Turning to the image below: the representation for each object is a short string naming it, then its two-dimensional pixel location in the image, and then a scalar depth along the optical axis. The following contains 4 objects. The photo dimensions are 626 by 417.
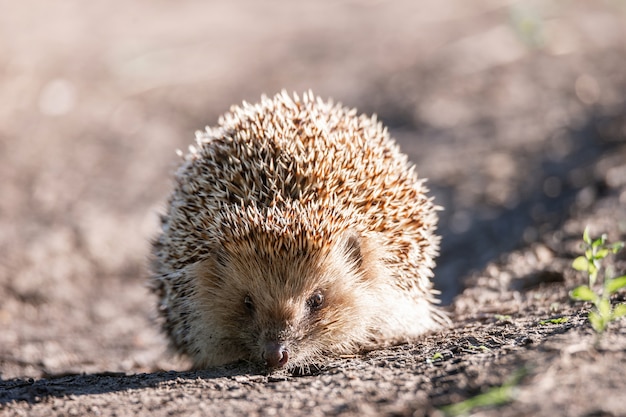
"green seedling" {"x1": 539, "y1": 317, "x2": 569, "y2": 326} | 6.40
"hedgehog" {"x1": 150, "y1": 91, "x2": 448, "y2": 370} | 6.60
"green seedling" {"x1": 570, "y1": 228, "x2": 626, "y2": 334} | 5.04
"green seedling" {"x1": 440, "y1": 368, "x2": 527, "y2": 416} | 4.48
